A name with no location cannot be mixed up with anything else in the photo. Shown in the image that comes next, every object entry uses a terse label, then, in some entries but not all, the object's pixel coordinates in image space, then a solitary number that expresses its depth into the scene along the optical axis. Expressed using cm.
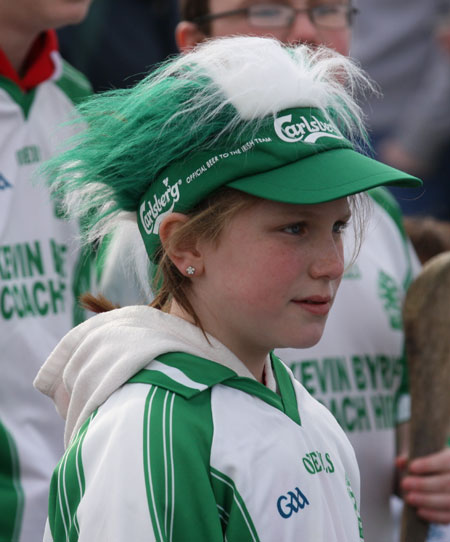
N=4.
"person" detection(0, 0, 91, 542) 589
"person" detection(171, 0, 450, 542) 607
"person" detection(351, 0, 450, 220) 1249
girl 387
